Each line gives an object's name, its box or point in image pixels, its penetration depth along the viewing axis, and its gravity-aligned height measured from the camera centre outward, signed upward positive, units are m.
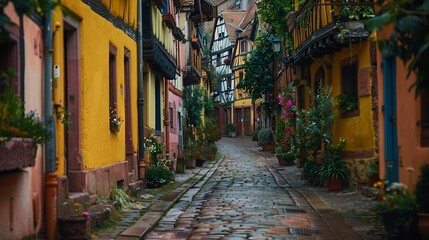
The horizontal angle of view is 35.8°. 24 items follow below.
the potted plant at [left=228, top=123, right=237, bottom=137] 62.59 +0.78
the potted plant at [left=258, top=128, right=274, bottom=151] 40.03 -0.10
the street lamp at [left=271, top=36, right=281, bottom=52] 26.12 +3.66
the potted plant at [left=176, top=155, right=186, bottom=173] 23.83 -0.92
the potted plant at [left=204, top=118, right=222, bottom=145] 34.72 +0.30
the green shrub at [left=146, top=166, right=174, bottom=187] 16.95 -0.94
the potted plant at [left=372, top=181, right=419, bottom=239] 7.58 -0.90
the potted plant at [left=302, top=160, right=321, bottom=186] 17.25 -0.94
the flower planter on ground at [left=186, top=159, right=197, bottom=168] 27.00 -0.97
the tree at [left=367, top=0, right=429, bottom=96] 5.07 +0.81
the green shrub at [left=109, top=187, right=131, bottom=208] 12.03 -1.05
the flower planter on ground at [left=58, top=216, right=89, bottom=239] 8.27 -1.07
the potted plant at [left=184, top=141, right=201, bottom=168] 27.05 -0.60
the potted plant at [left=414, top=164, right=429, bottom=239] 7.54 -0.77
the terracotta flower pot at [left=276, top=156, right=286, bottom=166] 27.12 -0.98
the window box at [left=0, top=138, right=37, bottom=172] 5.89 -0.10
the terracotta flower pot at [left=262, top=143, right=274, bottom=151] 39.88 -0.58
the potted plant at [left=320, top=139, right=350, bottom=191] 15.85 -0.77
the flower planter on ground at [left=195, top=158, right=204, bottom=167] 28.37 -0.99
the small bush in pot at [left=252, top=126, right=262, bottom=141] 50.85 +0.29
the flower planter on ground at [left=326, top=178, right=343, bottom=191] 15.84 -1.15
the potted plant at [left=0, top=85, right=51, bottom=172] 5.96 +0.08
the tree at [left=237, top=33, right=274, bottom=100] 37.56 +3.87
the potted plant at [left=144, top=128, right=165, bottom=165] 17.59 -0.18
